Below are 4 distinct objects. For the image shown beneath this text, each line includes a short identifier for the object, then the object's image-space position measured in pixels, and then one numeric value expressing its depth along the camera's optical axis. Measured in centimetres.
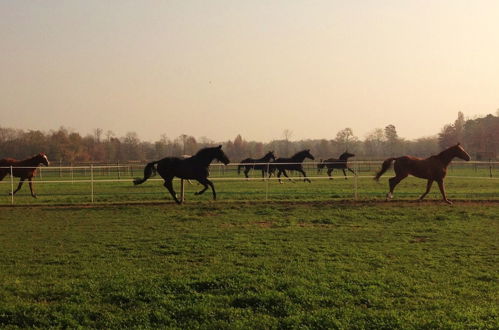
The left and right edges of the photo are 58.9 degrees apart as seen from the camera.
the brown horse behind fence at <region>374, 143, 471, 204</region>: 1454
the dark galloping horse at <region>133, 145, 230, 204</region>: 1464
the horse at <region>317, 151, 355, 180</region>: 2782
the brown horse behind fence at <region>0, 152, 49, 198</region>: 1716
